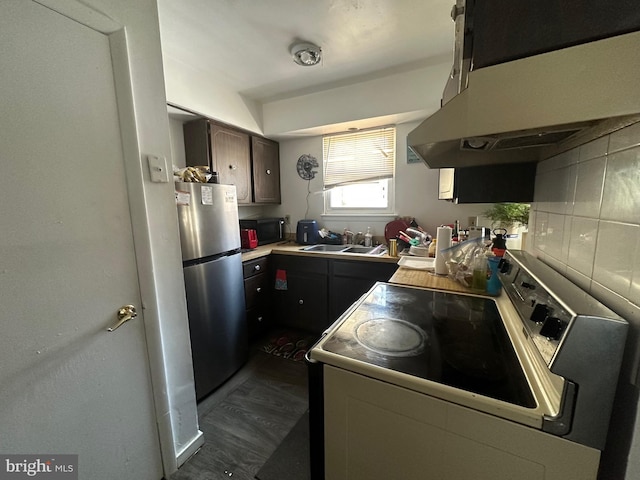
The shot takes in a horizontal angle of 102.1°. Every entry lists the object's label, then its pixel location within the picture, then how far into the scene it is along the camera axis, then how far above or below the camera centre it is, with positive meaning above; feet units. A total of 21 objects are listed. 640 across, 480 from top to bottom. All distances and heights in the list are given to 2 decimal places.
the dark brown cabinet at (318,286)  7.29 -2.48
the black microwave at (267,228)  8.96 -0.84
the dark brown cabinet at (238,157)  7.46 +1.53
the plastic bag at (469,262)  4.09 -1.03
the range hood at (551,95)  1.37 +0.63
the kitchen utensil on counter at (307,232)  9.33 -1.01
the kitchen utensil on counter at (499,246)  3.85 -0.68
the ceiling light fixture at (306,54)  5.74 +3.44
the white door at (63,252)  2.50 -0.48
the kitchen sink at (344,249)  8.41 -1.53
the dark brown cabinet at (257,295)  7.52 -2.73
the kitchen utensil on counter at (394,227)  8.54 -0.83
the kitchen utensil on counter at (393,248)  7.11 -1.26
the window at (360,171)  8.71 +1.12
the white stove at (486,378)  1.64 -1.46
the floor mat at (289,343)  7.36 -4.19
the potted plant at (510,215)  5.18 -0.30
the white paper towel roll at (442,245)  4.87 -0.82
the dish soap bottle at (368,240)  8.93 -1.27
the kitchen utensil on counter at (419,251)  6.52 -1.23
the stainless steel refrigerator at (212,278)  5.21 -1.60
